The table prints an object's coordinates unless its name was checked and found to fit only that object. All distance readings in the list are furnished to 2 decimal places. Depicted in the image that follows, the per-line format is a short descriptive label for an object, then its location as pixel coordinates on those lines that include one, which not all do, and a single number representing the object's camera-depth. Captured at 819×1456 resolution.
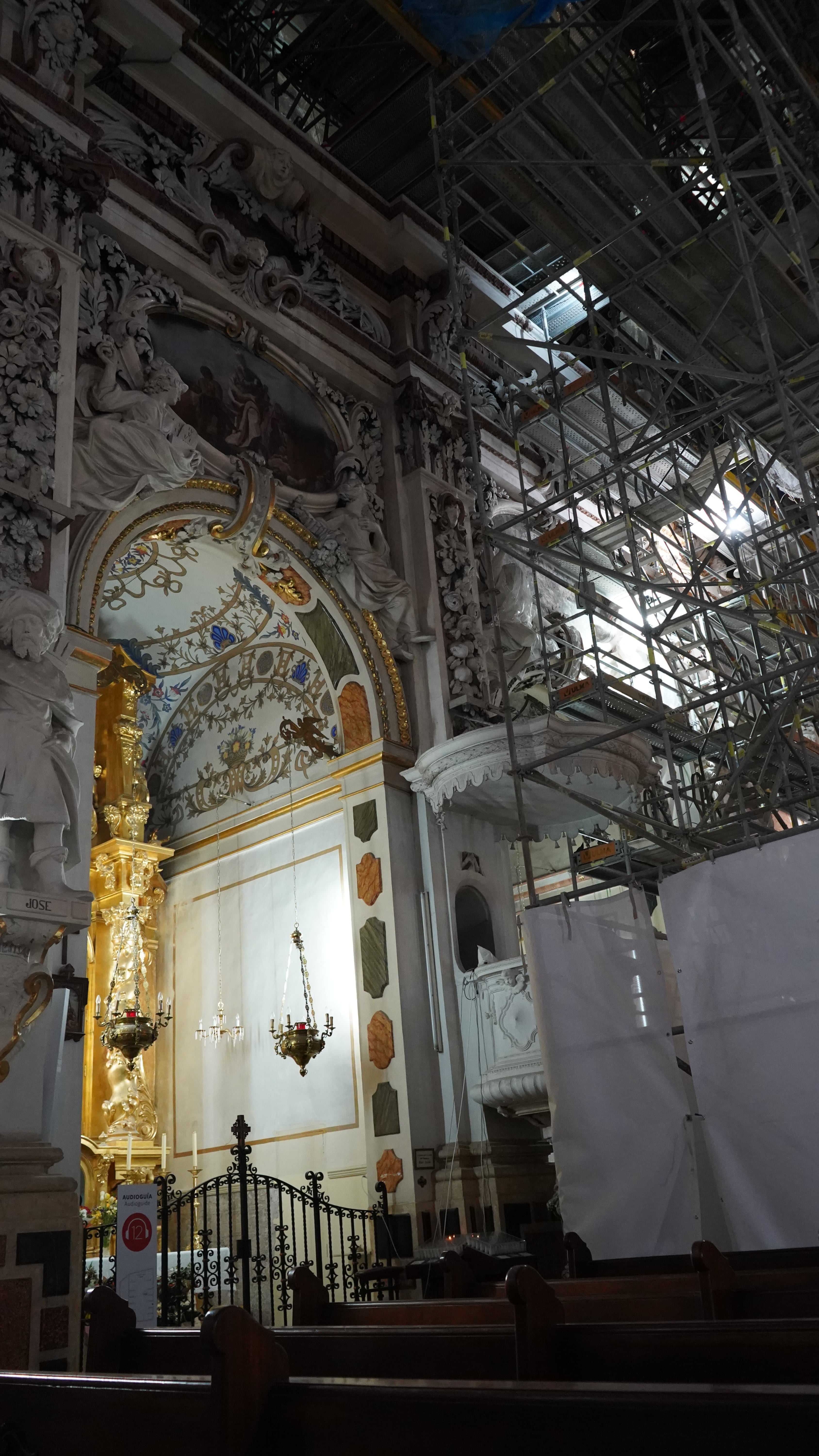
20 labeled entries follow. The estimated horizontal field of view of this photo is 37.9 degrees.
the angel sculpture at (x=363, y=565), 10.76
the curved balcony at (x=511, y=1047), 8.95
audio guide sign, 5.94
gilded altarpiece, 10.89
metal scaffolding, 7.76
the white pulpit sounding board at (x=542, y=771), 9.08
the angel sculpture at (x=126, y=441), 8.73
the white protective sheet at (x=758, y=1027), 5.98
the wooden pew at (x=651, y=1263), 5.16
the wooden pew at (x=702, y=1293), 3.67
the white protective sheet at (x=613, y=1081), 6.64
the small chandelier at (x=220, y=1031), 11.17
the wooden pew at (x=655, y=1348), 2.50
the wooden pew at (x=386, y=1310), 4.15
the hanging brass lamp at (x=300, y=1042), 9.45
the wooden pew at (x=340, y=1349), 3.07
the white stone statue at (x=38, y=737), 6.80
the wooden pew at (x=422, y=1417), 1.76
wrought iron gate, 7.39
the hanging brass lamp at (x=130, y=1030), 8.55
